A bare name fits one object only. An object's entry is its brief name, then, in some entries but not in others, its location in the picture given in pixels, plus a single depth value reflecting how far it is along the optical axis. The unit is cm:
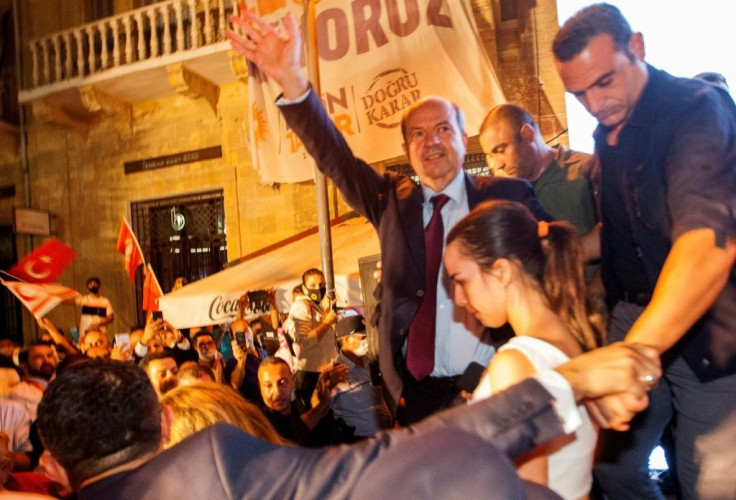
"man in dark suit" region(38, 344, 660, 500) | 70
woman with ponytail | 153
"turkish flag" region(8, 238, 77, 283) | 807
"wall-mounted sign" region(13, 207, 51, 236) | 1009
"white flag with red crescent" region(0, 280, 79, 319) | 747
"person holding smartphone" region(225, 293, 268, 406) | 514
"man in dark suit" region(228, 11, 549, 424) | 230
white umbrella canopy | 579
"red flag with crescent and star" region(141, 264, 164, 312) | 827
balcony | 936
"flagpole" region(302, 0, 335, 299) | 525
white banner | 670
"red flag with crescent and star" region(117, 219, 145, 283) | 860
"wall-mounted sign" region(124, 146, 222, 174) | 1016
